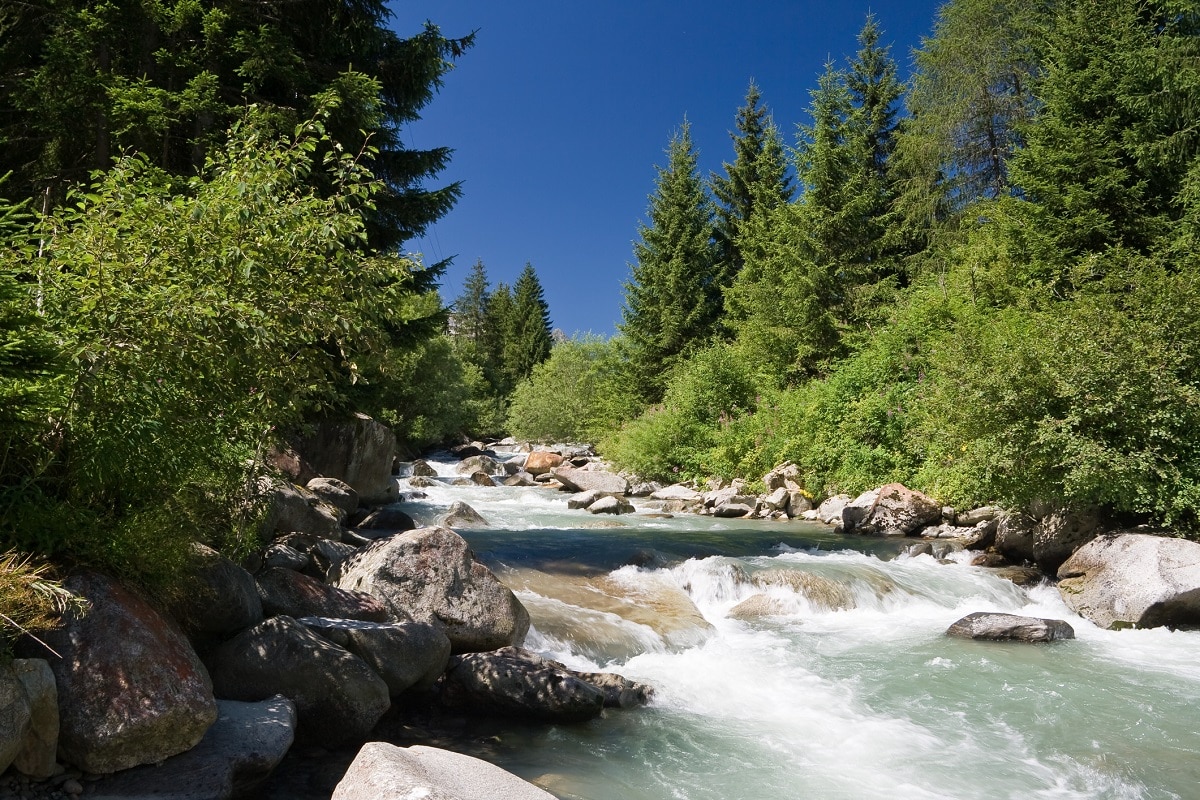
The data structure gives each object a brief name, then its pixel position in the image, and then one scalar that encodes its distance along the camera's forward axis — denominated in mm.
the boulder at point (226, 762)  4039
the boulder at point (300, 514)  9266
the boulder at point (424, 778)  3428
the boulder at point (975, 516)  14750
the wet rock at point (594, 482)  24953
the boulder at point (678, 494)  21922
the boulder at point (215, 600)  5312
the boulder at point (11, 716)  3504
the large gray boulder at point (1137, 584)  9469
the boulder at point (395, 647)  5875
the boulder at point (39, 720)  3705
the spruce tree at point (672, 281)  32438
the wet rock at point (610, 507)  18516
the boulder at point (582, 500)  19750
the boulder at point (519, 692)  6234
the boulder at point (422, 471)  27281
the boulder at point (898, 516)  15883
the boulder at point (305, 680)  5254
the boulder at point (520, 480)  26809
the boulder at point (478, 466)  29562
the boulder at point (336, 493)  12258
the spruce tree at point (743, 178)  34125
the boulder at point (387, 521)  12516
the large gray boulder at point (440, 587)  7125
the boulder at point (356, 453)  13969
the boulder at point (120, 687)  3938
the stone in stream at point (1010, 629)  9086
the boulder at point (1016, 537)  12820
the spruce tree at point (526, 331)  62594
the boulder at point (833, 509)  17781
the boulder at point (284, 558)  7426
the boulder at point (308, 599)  6359
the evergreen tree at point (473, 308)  72875
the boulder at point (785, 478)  20000
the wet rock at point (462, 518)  14883
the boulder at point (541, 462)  29219
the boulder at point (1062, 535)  11852
